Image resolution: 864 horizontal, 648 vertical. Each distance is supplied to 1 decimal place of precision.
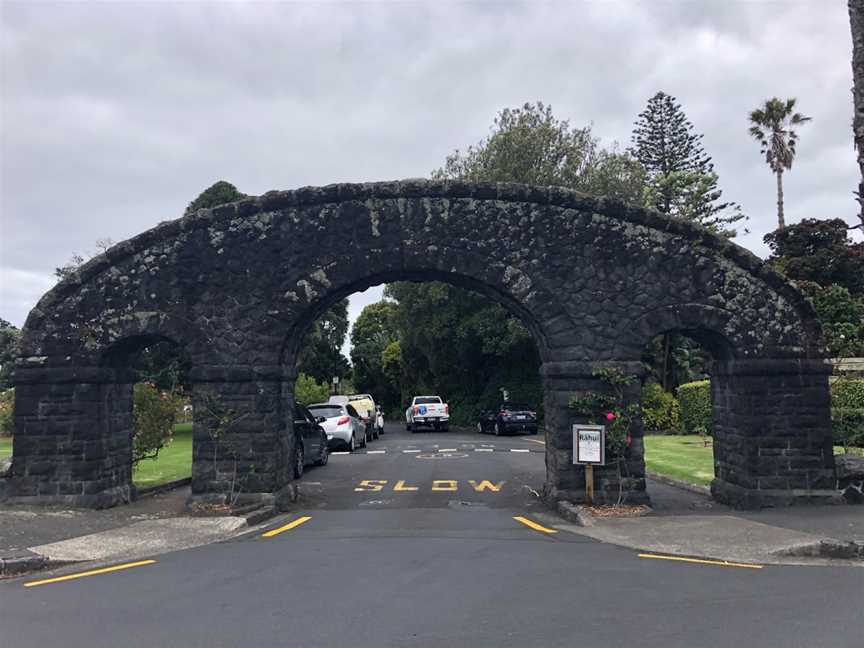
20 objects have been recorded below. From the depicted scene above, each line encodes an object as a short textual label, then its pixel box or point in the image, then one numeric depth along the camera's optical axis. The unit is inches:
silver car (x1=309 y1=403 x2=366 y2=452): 851.4
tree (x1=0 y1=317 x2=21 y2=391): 1326.5
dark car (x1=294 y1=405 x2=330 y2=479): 598.2
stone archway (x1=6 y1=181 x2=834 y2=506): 431.8
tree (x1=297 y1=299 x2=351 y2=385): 1841.8
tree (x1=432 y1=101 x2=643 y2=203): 1284.4
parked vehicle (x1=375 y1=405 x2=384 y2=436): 1277.1
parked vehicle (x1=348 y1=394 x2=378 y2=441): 1117.7
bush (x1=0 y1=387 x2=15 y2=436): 1082.4
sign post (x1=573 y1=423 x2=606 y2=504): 411.5
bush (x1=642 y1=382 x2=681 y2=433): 1130.7
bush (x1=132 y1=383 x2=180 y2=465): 546.9
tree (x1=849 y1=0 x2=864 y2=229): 418.6
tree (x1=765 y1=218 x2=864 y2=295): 1344.7
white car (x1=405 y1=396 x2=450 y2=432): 1369.3
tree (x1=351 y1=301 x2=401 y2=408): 2390.5
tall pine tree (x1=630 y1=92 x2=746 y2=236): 1747.0
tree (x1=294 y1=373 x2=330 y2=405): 1269.7
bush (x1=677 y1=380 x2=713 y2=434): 986.1
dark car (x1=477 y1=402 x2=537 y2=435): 1211.2
